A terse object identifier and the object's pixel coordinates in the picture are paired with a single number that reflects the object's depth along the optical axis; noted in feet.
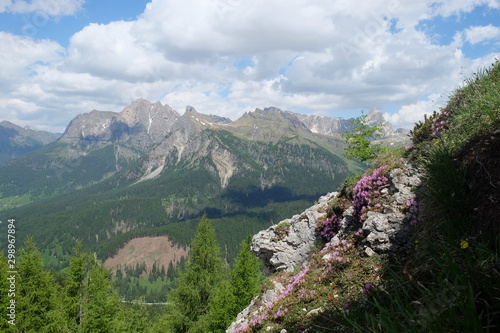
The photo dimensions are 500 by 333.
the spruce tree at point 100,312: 71.20
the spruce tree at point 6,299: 78.54
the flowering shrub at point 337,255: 29.88
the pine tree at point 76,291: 91.50
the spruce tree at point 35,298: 84.63
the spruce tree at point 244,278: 79.30
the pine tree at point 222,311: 76.56
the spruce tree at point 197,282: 90.74
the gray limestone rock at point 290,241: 50.11
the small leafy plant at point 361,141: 65.57
